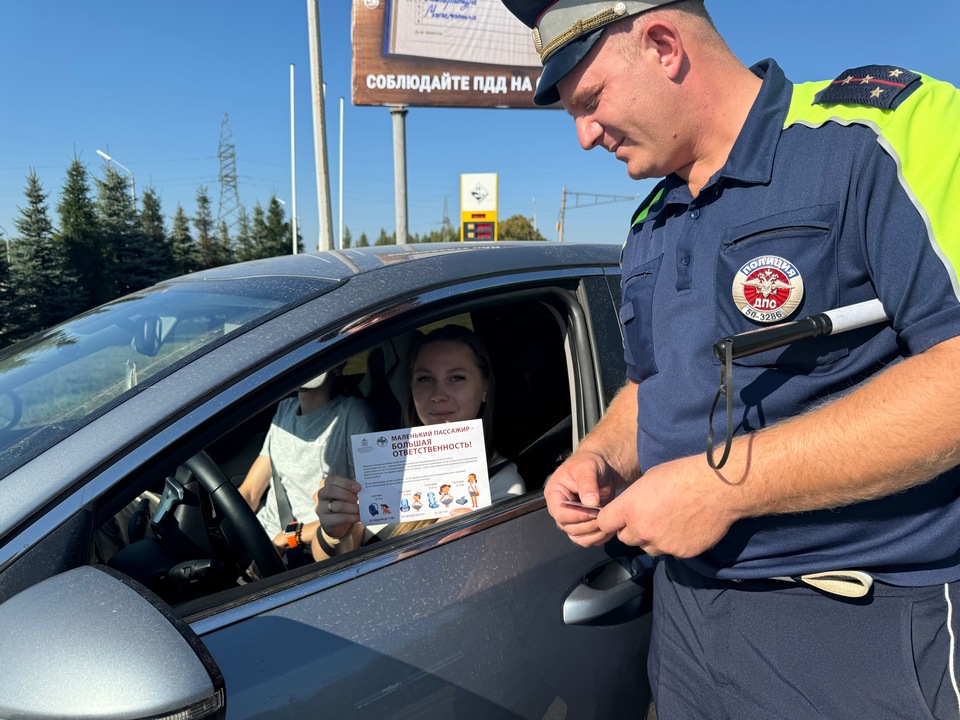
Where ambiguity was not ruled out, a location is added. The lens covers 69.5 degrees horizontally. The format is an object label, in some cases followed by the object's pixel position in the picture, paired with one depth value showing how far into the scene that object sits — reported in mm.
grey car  825
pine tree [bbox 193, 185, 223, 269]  35344
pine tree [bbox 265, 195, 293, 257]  40125
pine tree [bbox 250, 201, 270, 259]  40484
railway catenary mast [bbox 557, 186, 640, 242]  53719
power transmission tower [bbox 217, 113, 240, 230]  49469
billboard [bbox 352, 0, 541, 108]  12844
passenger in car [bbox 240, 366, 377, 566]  1942
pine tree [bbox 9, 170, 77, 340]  16830
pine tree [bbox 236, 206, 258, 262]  38509
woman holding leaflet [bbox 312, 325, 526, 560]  1927
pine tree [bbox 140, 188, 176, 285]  23531
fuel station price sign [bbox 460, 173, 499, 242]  14031
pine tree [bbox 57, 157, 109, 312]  20453
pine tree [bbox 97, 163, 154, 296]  22719
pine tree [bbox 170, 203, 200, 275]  26519
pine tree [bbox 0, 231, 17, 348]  15789
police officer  917
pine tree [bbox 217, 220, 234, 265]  33406
